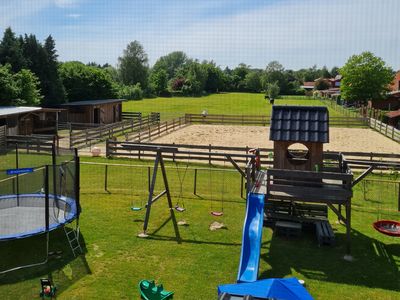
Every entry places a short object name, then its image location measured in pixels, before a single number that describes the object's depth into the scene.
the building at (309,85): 135.85
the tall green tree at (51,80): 44.12
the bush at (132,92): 79.50
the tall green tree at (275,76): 110.69
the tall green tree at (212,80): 108.81
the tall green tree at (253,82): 115.81
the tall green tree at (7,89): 32.41
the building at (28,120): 28.61
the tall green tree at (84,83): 50.00
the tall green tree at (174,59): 181.00
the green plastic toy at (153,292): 8.02
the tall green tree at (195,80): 100.29
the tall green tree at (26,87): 36.16
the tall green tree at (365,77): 59.03
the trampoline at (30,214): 10.10
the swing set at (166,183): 11.67
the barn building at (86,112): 40.28
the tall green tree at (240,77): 117.12
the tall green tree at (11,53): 41.31
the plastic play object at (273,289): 6.16
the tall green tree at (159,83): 97.69
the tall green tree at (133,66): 90.88
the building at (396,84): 66.06
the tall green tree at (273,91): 91.12
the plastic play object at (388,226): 10.22
